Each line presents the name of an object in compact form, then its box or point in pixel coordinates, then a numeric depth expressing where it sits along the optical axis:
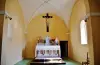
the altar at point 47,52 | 4.50
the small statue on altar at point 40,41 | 5.14
